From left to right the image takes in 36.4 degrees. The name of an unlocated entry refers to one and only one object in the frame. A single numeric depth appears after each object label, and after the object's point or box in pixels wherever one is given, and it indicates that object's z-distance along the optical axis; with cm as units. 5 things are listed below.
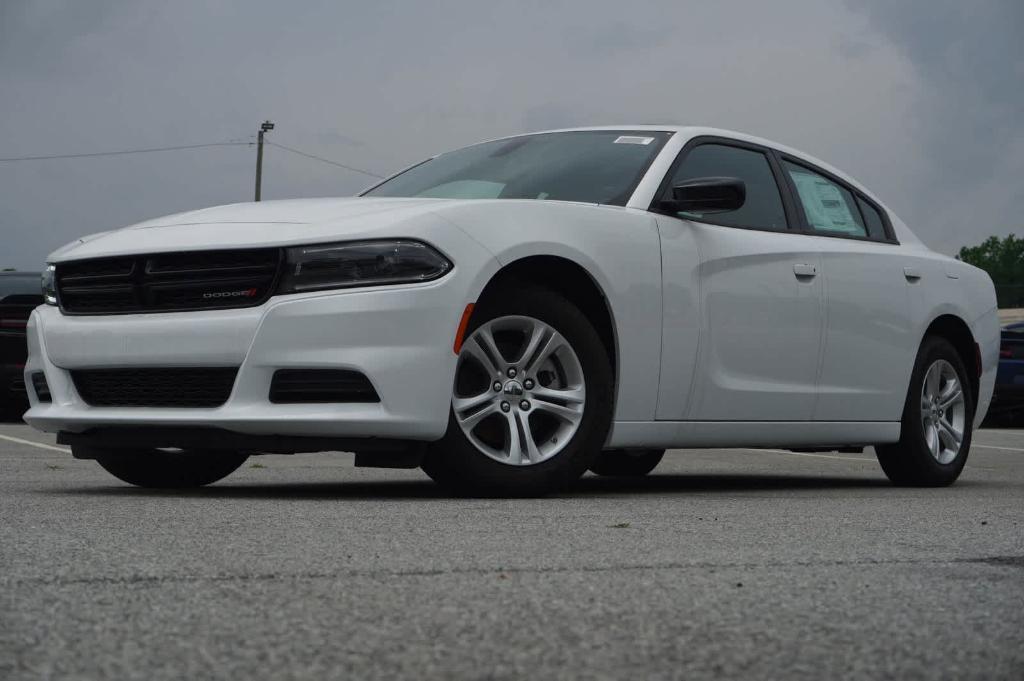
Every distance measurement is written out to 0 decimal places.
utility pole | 4816
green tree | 14212
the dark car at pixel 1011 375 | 1780
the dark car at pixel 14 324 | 1464
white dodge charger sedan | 545
